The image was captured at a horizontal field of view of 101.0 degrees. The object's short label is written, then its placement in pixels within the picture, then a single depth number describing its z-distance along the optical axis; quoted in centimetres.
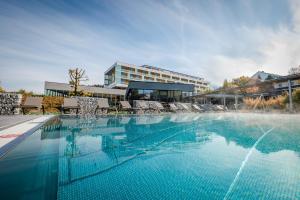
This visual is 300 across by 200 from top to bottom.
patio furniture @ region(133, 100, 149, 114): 1553
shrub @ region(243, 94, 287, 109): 1617
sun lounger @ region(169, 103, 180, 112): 1727
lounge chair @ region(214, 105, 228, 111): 2107
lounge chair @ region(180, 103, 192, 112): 1818
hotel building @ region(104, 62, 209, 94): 3194
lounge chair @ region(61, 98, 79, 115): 1230
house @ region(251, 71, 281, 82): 3511
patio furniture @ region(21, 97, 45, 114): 1131
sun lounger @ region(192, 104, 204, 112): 1903
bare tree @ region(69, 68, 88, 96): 1871
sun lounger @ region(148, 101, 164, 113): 1632
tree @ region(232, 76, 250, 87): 3277
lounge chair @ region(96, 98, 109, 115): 1373
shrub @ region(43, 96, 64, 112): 1484
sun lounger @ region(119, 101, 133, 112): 1539
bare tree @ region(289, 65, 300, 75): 3090
